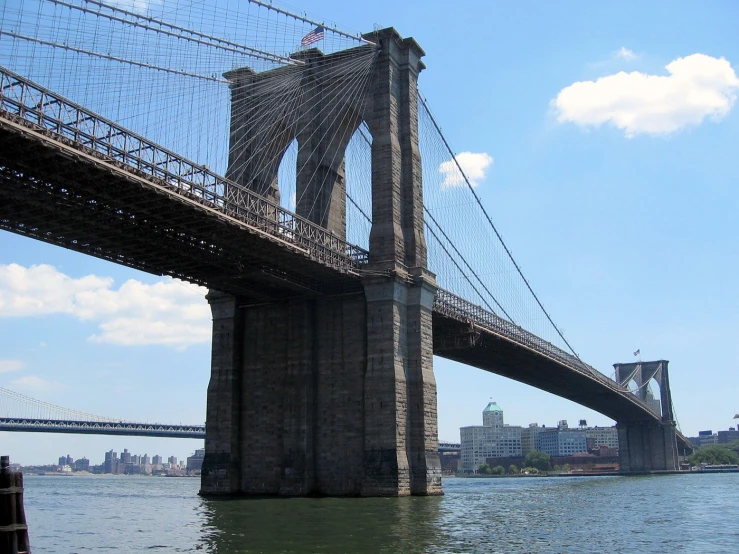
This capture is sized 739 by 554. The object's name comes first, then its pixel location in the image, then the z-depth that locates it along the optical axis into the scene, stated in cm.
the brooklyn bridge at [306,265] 4100
